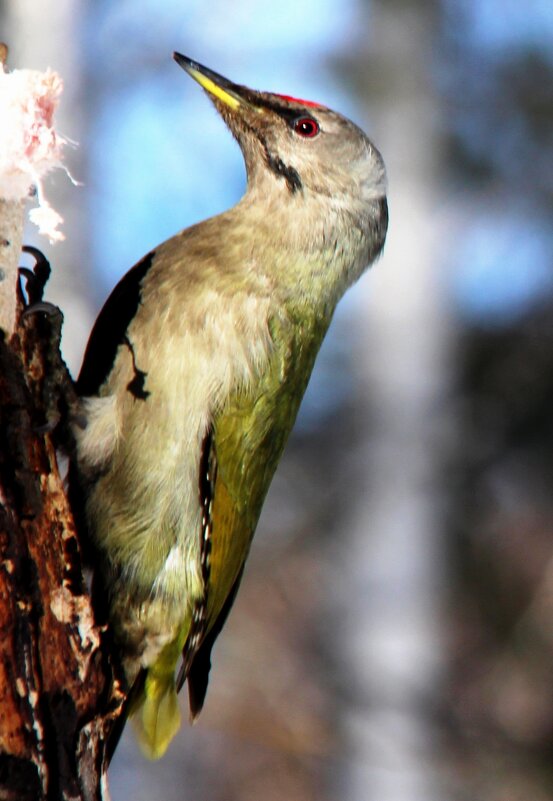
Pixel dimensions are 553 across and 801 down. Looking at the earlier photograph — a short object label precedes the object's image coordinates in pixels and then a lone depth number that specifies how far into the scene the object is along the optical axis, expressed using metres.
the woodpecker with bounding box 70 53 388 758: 5.79
